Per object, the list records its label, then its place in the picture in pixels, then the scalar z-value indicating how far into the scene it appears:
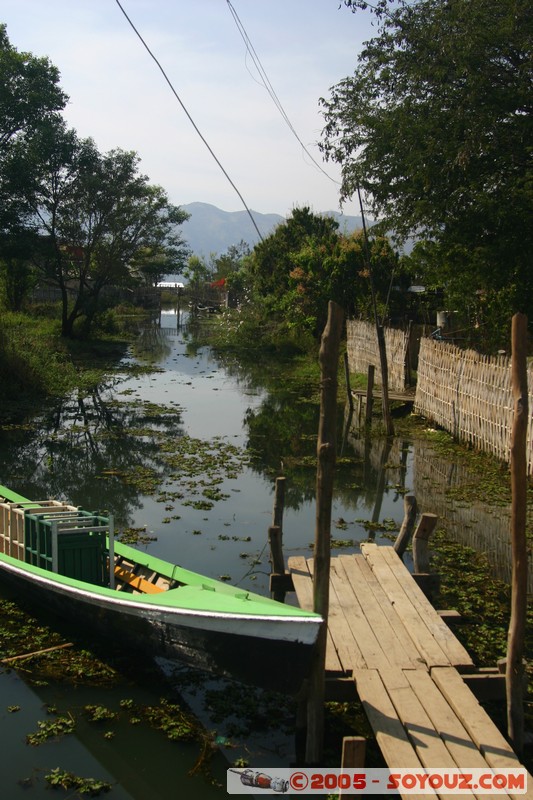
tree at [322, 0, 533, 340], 15.23
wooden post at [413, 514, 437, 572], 7.59
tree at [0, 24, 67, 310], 25.37
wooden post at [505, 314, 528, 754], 5.16
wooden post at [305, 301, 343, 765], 5.18
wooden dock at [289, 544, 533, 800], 4.74
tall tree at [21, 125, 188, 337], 31.12
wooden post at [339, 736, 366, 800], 4.20
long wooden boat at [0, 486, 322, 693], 5.09
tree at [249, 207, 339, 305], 36.75
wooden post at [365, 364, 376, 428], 18.26
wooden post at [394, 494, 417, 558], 8.06
